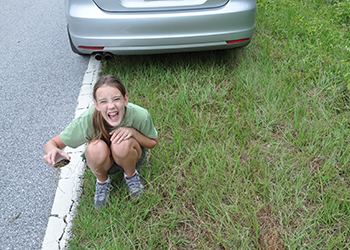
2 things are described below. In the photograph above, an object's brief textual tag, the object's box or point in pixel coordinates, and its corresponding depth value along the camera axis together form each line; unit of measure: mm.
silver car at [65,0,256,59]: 2900
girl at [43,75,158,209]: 1937
